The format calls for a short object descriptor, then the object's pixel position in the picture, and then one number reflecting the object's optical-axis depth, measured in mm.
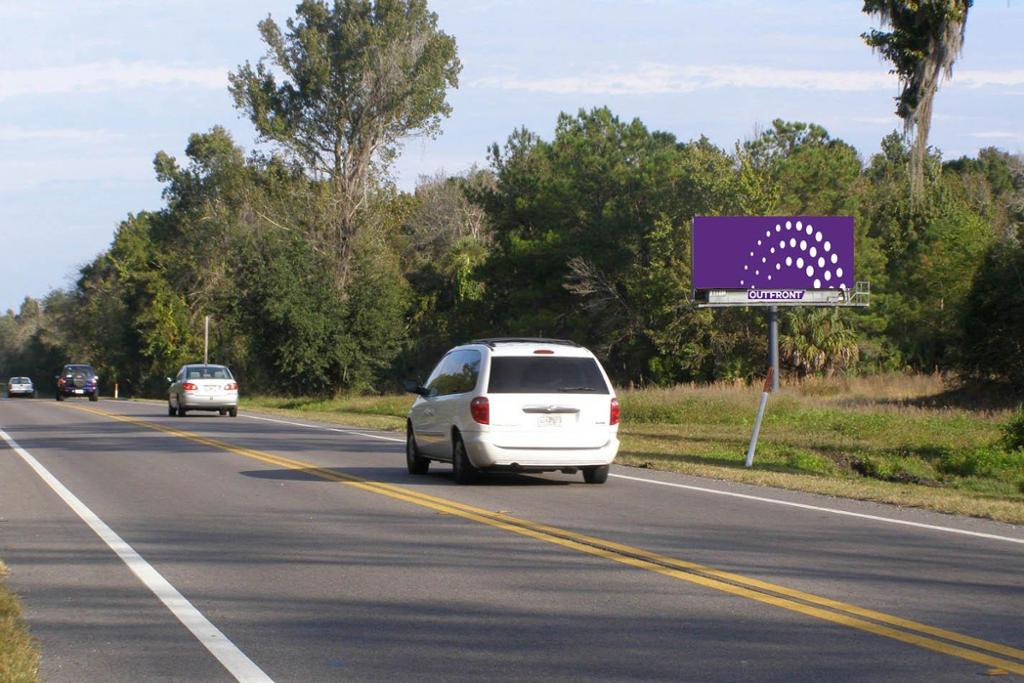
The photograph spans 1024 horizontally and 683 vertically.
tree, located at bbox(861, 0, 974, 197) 27172
